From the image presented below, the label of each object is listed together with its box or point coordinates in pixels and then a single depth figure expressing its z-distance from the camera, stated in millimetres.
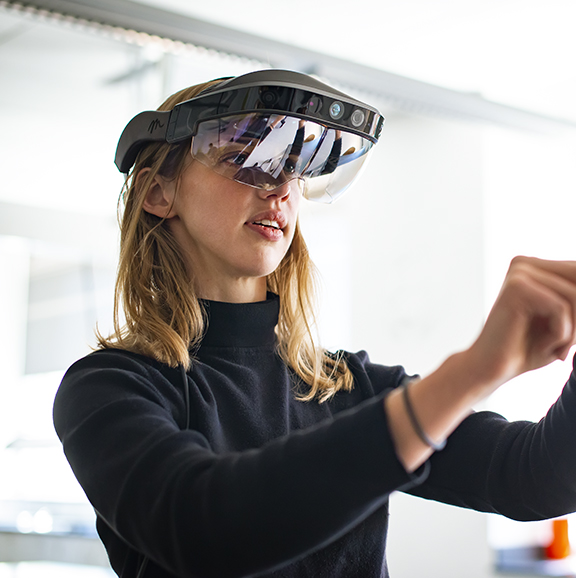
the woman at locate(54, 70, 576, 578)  565
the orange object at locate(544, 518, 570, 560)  3307
